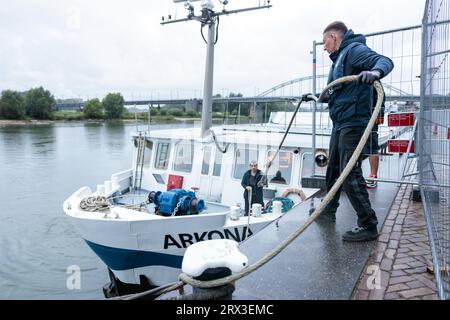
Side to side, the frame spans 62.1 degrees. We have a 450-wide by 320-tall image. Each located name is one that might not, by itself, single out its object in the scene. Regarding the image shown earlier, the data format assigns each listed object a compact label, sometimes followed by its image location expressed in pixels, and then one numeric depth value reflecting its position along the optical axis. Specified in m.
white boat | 6.57
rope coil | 7.00
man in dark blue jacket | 3.26
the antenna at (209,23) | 10.04
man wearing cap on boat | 7.41
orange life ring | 7.67
